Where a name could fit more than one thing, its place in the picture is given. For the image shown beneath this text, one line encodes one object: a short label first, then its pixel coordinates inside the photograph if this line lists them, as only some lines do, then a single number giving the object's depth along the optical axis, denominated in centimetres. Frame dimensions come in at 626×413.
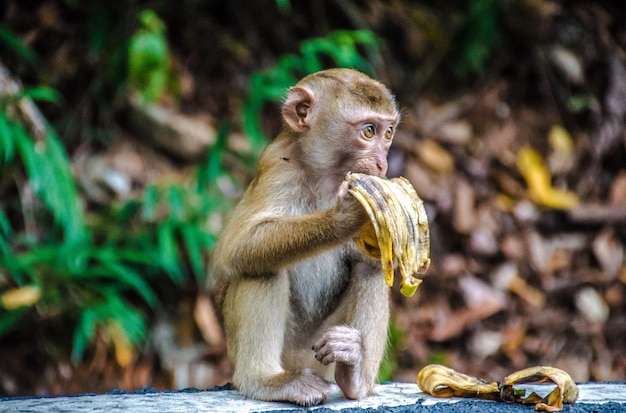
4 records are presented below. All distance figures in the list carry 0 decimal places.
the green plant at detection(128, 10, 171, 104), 1437
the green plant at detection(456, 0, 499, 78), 1745
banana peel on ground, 782
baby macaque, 805
